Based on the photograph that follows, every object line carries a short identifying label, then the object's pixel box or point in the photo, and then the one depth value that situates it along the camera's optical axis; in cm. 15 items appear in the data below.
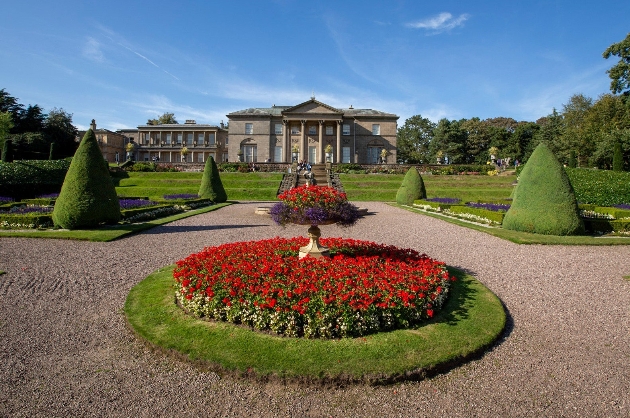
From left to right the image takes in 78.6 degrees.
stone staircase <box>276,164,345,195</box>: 3562
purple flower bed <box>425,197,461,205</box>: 2450
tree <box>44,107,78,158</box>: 4938
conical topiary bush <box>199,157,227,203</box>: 2638
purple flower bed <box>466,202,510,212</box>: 1949
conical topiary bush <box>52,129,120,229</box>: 1280
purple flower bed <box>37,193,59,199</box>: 2402
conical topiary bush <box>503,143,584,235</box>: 1266
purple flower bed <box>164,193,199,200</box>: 2561
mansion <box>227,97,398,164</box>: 5259
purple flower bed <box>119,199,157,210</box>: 1919
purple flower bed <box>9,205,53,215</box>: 1675
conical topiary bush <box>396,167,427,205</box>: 2612
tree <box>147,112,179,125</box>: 8619
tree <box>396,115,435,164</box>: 7650
